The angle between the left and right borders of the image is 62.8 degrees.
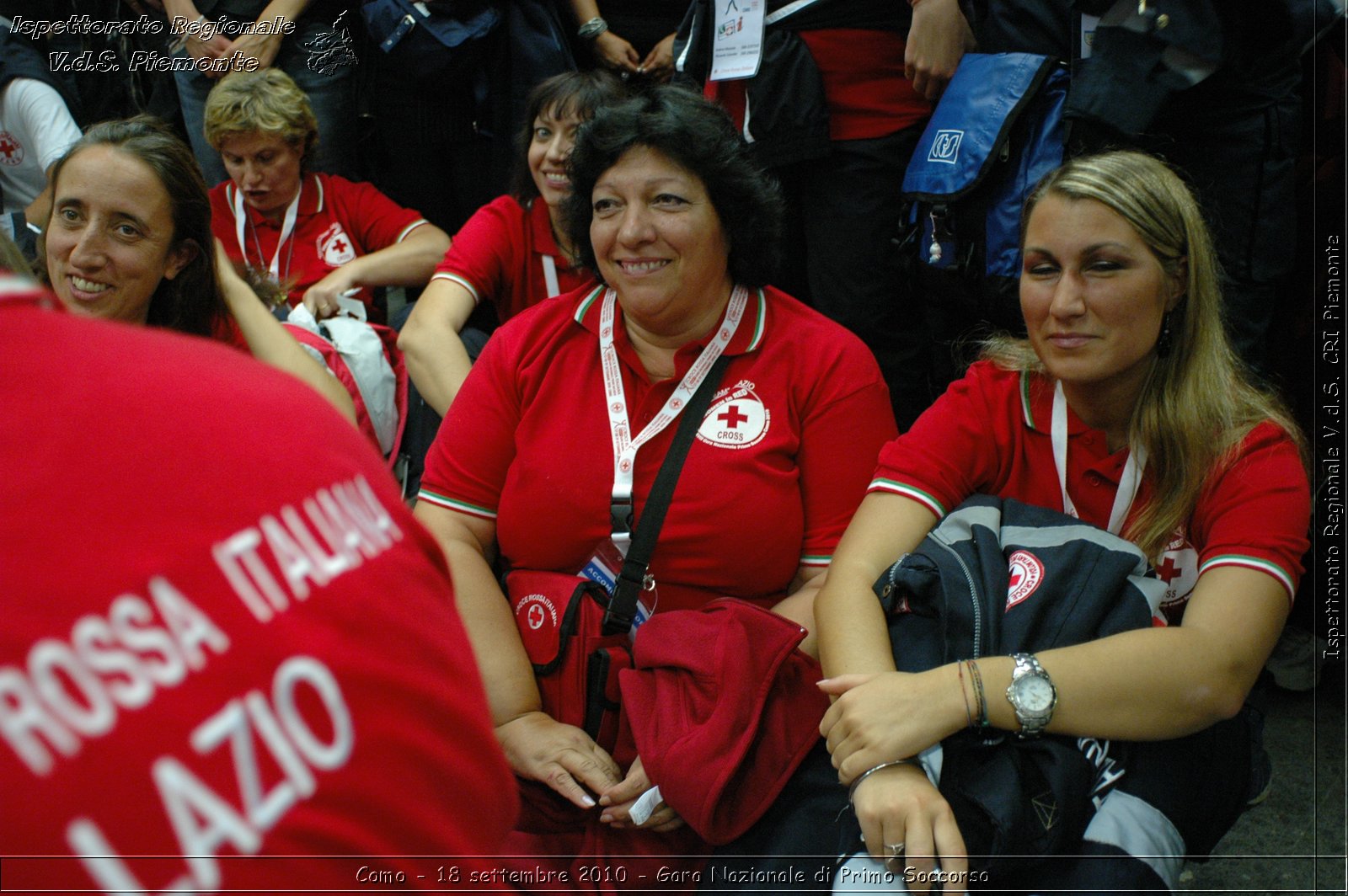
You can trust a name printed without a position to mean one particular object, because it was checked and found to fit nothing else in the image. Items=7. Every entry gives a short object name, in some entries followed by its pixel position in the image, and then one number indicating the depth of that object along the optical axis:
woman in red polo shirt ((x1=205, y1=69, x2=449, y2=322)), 3.62
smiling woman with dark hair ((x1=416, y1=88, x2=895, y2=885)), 2.08
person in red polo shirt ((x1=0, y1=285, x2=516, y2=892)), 0.58
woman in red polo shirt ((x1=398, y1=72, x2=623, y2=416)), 3.07
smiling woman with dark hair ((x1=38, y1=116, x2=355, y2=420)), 2.54
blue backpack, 2.45
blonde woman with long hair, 1.58
